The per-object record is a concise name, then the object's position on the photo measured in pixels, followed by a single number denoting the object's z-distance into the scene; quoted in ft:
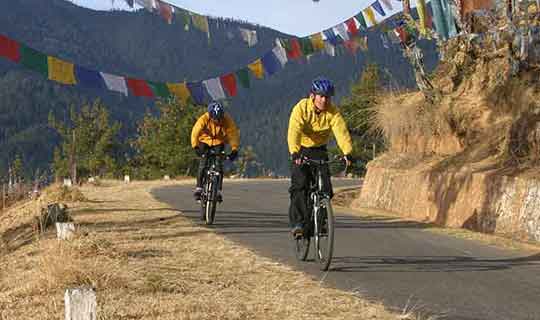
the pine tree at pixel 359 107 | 206.28
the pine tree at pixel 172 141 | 240.12
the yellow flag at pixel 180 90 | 67.92
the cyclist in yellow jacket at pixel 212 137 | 39.58
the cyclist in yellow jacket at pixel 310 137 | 26.09
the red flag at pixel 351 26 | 84.38
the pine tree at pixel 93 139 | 265.75
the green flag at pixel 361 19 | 82.82
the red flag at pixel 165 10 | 77.08
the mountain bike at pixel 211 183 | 39.86
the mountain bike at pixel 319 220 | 25.23
